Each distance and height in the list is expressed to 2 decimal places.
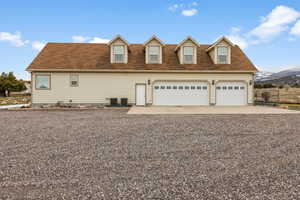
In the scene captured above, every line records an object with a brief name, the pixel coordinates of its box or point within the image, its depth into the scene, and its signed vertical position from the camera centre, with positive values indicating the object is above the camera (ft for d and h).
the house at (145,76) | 51.37 +6.35
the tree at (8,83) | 138.13 +11.74
